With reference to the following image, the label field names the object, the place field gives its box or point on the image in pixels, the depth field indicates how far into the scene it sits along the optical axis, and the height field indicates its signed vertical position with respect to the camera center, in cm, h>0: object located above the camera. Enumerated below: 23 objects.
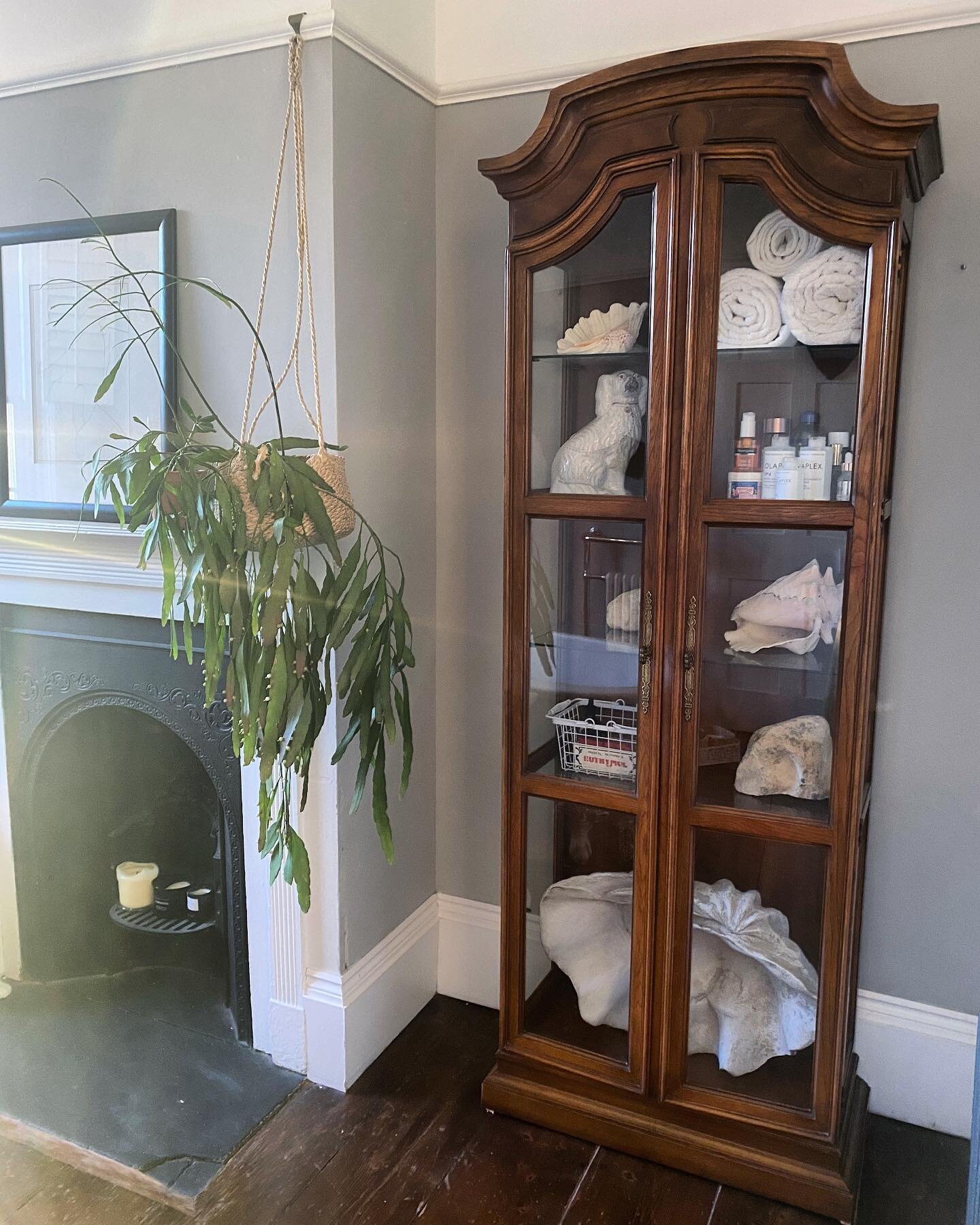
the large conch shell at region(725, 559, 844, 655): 168 -27
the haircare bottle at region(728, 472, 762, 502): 168 -4
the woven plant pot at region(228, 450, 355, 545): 160 -8
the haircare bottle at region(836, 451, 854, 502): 162 -3
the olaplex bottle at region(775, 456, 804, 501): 166 -3
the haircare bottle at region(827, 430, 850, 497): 163 +3
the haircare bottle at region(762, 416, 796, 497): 167 +2
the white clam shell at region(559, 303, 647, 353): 173 +23
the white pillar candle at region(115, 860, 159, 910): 245 -109
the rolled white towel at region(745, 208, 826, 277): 162 +36
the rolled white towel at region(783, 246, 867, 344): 159 +27
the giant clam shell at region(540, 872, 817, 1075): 181 -97
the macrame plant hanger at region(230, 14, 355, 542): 172 +23
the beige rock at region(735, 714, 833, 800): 172 -53
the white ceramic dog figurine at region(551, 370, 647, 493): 175 +3
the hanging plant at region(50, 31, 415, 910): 156 -22
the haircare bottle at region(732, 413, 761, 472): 169 +2
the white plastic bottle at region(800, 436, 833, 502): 164 -1
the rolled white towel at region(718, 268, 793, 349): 165 +25
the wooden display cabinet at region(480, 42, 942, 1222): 158 -25
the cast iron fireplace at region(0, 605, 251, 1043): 218 -83
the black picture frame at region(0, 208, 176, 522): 197 +41
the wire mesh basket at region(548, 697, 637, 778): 184 -53
